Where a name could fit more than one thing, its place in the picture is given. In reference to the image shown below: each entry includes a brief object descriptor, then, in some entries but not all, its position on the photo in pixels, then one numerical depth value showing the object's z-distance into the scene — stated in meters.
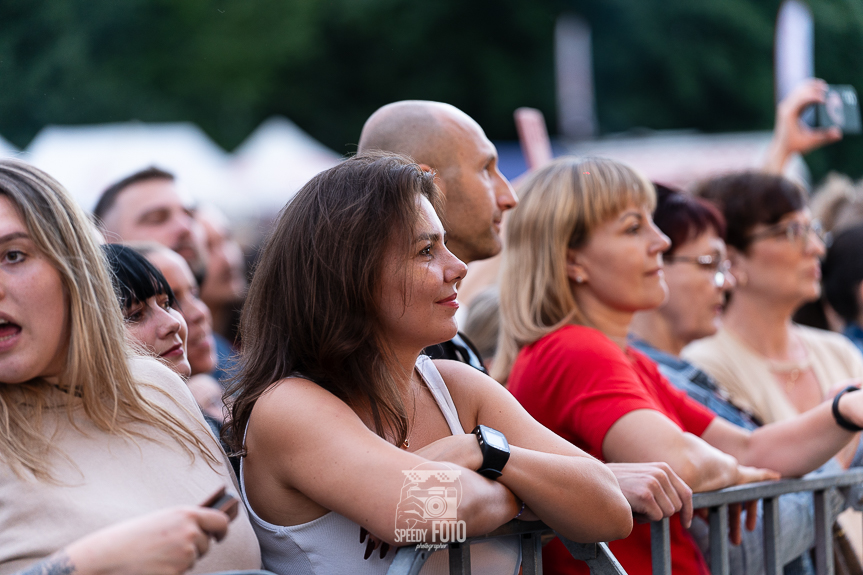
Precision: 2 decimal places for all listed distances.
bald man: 6.08
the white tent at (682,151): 31.37
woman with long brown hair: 3.83
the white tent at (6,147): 20.60
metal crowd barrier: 3.95
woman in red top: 5.53
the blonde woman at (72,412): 3.76
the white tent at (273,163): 30.55
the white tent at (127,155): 22.78
